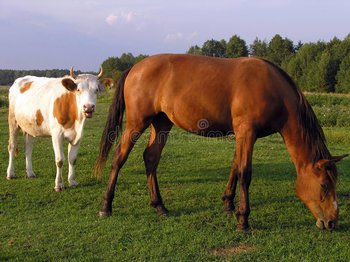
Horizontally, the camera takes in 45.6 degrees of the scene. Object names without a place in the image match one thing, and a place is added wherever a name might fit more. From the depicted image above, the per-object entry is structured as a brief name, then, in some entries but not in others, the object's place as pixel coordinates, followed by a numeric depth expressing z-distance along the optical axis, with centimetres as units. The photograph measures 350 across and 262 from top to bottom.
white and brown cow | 744
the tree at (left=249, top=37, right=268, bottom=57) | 7625
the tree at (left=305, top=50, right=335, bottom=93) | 5553
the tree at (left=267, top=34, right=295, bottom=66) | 6988
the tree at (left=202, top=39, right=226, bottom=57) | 7502
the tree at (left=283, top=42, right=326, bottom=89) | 6021
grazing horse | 536
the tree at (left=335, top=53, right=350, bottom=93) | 5244
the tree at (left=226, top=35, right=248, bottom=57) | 7199
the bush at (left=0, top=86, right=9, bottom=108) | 3423
